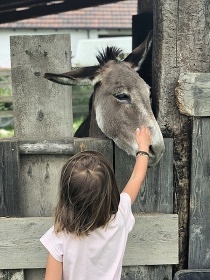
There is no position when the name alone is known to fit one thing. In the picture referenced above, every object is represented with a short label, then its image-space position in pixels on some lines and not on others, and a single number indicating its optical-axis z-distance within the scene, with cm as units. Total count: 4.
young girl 217
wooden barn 279
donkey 274
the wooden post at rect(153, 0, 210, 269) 277
